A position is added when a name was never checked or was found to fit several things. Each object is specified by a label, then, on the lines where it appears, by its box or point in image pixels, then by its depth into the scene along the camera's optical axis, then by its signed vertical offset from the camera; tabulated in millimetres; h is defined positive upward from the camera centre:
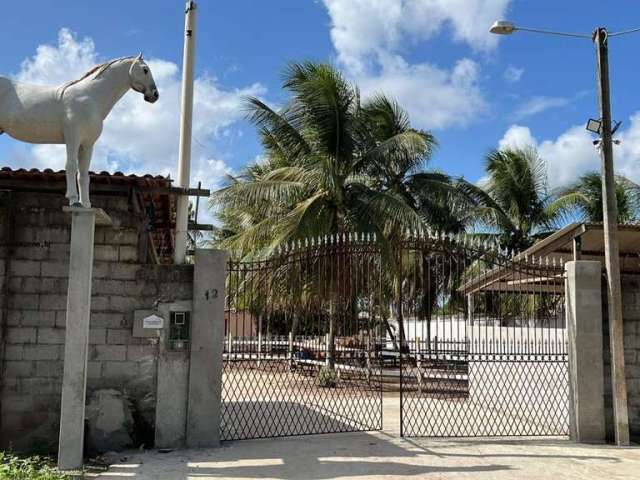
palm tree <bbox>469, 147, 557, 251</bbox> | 22219 +4369
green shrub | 12883 -1421
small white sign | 7277 -129
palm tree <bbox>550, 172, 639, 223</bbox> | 19797 +4211
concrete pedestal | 6031 -310
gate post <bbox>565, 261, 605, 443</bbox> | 8141 -490
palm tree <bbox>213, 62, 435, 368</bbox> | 13688 +3459
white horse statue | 6258 +2077
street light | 7988 +1195
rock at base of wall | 7043 -1329
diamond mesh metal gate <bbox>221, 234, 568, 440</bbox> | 8539 -467
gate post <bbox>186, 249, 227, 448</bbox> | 7305 -474
